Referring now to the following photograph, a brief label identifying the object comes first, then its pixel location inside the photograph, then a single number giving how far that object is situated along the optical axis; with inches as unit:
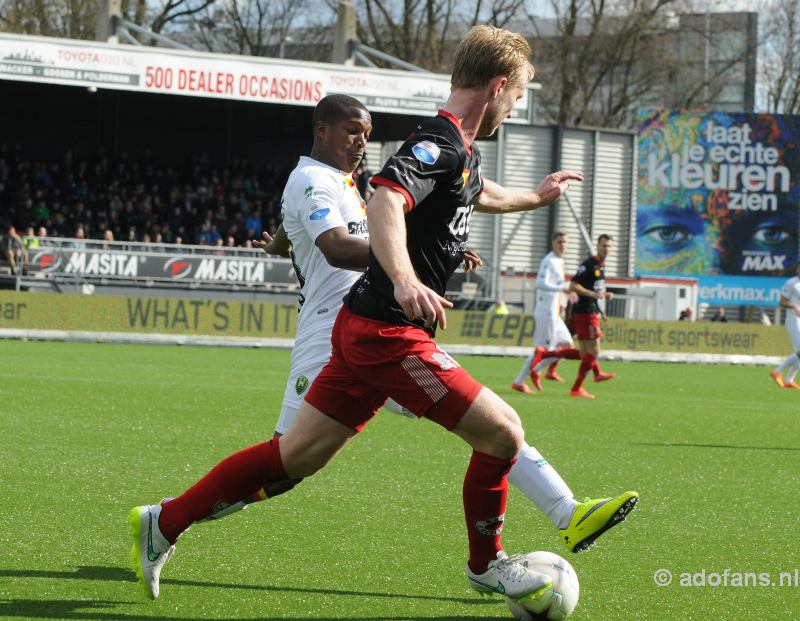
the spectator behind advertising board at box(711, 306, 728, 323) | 1744.7
